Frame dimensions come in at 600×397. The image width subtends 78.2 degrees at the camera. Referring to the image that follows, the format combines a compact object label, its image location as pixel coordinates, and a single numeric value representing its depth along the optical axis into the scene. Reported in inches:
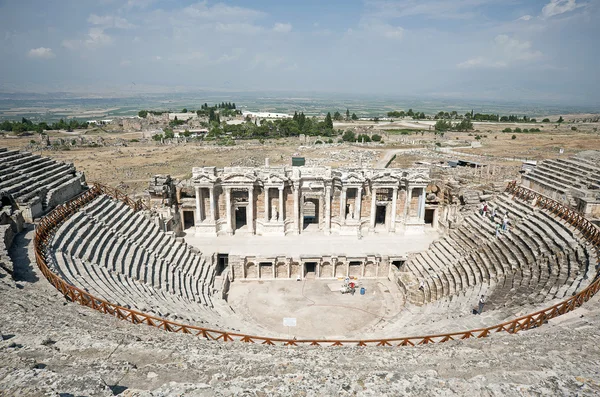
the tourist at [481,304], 695.1
